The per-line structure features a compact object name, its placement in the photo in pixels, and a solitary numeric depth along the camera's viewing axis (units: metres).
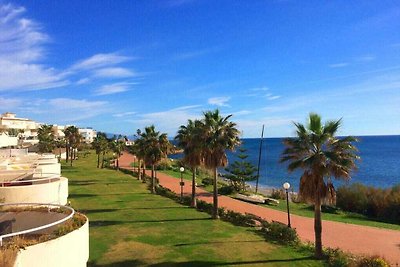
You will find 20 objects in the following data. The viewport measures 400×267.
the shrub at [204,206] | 32.16
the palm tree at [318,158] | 17.65
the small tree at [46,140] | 68.31
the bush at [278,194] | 46.81
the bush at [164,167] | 70.56
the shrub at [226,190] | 45.84
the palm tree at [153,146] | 40.47
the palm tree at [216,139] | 27.97
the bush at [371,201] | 33.75
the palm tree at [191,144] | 30.05
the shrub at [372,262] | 15.90
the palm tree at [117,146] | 66.74
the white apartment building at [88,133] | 170.75
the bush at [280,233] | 22.09
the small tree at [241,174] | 55.41
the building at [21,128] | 75.64
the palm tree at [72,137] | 76.06
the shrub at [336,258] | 17.45
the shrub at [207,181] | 53.44
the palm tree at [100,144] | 70.62
